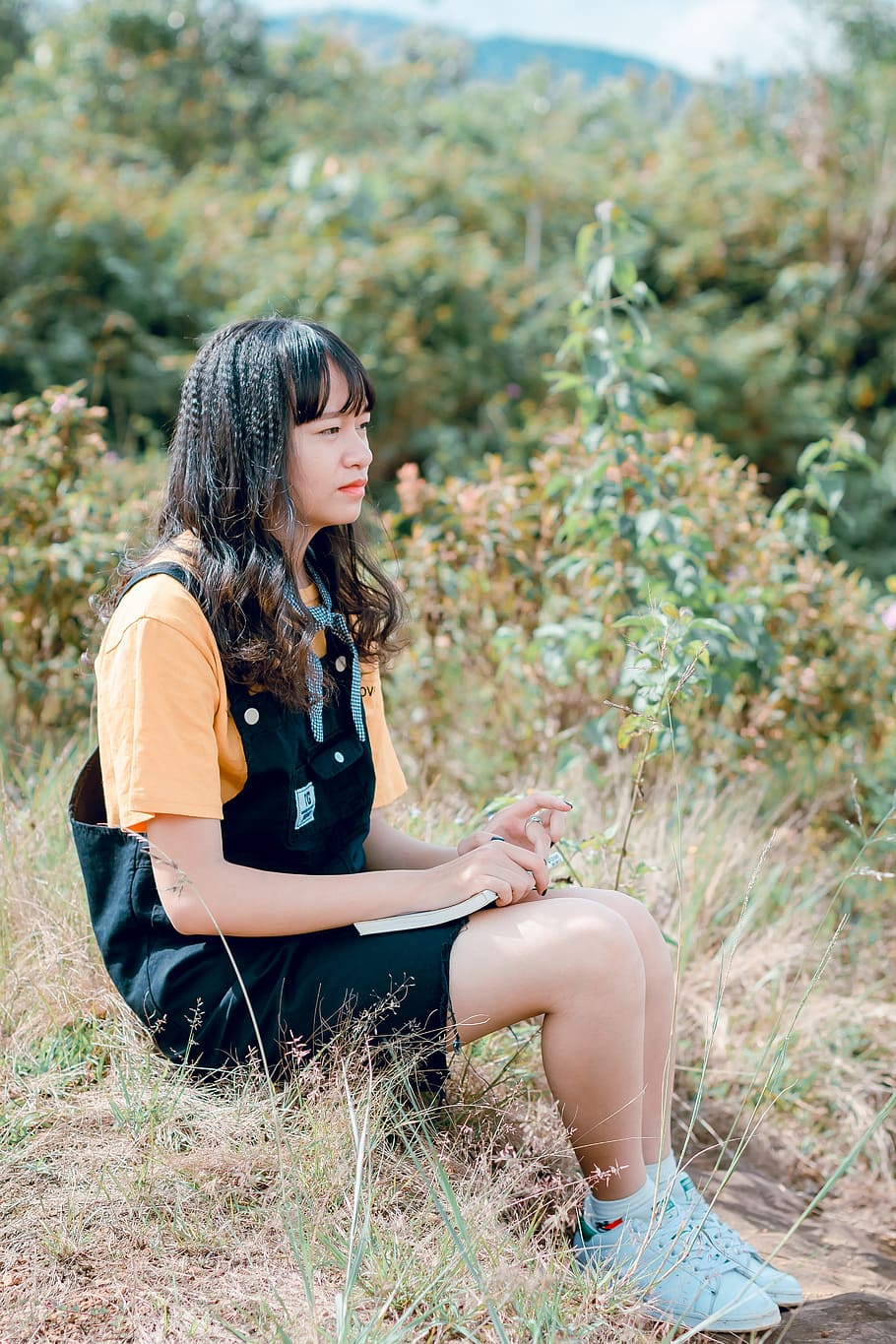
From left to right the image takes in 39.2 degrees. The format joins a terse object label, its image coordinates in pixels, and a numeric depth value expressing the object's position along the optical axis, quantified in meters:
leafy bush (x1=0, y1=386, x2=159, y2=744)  3.47
